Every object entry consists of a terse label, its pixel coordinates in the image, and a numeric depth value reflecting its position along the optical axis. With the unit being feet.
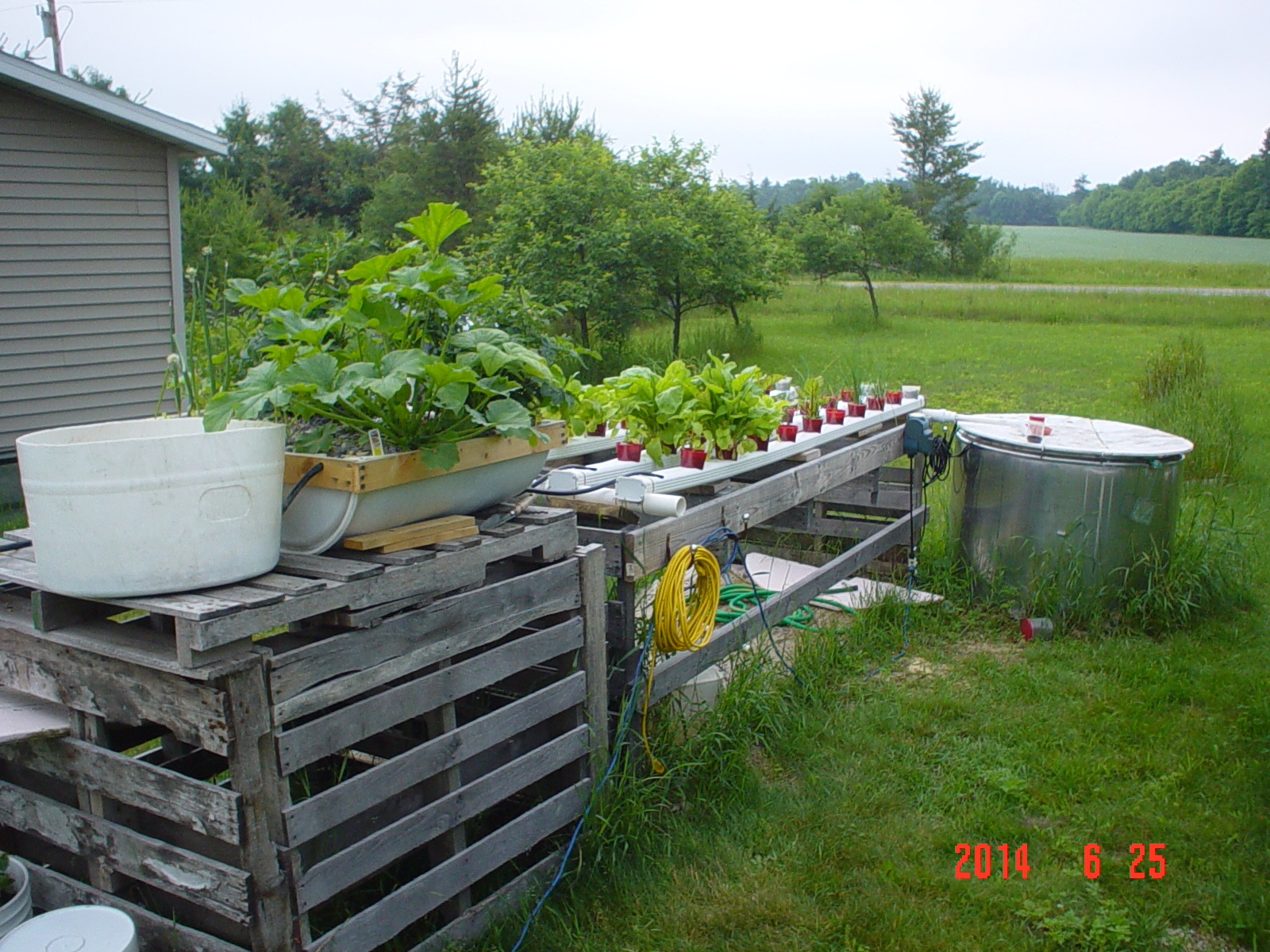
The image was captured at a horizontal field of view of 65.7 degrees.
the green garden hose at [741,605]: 15.31
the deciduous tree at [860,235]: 71.31
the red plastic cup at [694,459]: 11.84
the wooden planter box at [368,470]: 7.18
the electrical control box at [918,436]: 17.35
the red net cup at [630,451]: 11.93
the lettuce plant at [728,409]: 12.19
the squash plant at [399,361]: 7.14
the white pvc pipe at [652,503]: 10.34
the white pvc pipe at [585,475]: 10.68
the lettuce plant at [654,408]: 11.84
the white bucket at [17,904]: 7.12
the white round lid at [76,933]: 6.62
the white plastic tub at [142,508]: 5.91
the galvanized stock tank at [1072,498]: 15.84
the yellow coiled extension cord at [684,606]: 10.04
